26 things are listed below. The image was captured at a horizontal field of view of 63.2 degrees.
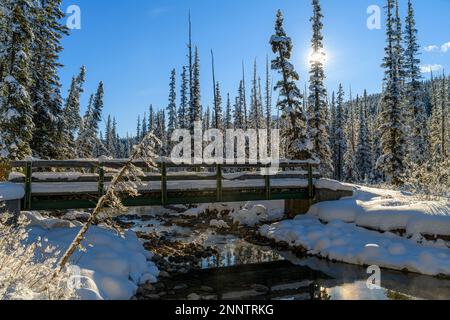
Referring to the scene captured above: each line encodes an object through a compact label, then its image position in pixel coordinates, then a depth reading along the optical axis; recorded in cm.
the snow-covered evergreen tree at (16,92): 1892
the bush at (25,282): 515
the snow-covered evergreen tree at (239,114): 5925
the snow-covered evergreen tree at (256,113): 5734
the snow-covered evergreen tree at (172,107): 5503
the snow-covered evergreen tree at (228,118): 6794
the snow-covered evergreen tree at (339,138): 5294
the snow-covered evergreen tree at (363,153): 5062
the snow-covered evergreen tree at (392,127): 2881
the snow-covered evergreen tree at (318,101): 3033
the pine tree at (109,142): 8456
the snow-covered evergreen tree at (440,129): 4888
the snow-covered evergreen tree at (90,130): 4066
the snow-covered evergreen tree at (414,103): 3412
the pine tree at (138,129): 9645
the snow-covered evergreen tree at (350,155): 5555
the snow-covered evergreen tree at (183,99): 4909
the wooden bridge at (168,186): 1238
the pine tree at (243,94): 5561
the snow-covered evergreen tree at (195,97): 3831
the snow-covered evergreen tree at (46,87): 2353
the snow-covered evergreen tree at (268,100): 5510
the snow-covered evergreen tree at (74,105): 3934
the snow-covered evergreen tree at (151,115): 7800
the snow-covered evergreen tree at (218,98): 5603
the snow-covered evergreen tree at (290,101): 2538
